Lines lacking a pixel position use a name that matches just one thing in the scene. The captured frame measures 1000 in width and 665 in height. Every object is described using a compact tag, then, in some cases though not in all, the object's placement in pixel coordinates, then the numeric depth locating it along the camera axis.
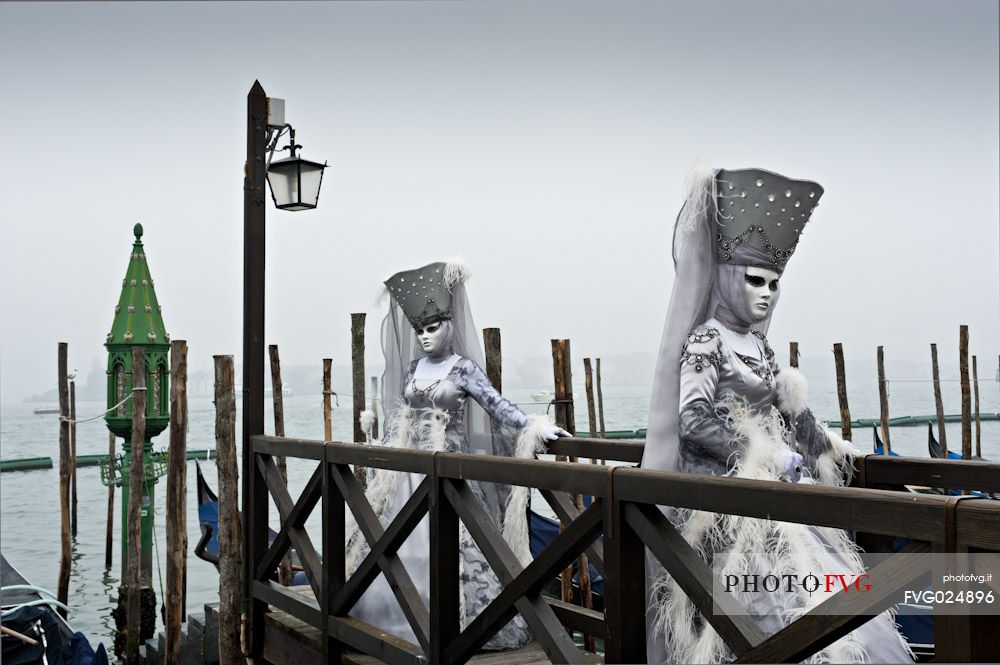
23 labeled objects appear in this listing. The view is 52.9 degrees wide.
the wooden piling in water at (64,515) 8.82
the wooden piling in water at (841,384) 9.59
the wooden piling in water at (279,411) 6.95
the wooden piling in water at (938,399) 11.20
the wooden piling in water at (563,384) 6.25
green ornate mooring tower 9.12
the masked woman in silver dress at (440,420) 4.10
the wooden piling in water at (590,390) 10.31
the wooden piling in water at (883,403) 10.48
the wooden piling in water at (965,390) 10.36
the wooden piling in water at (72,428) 11.12
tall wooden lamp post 4.62
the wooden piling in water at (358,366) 7.16
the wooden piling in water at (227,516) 4.57
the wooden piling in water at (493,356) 6.35
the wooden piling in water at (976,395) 12.38
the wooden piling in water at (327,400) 7.98
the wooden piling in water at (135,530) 7.21
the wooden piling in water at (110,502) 10.80
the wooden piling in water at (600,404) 11.65
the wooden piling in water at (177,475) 6.64
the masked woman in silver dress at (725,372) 2.69
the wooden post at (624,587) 2.30
